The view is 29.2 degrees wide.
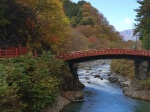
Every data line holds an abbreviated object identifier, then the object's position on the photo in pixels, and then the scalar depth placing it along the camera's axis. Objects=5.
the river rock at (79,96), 43.97
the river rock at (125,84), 54.84
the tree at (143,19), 55.94
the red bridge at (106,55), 48.41
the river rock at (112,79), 62.34
